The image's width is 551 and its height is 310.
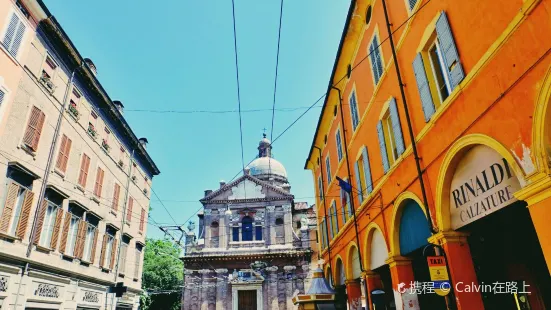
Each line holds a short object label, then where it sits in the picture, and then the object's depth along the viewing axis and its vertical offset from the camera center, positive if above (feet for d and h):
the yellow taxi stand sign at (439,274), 20.18 +1.29
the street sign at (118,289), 54.39 +3.25
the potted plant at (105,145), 56.93 +25.70
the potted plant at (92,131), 52.37 +25.77
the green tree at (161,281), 121.49 +9.61
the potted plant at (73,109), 46.91 +25.85
